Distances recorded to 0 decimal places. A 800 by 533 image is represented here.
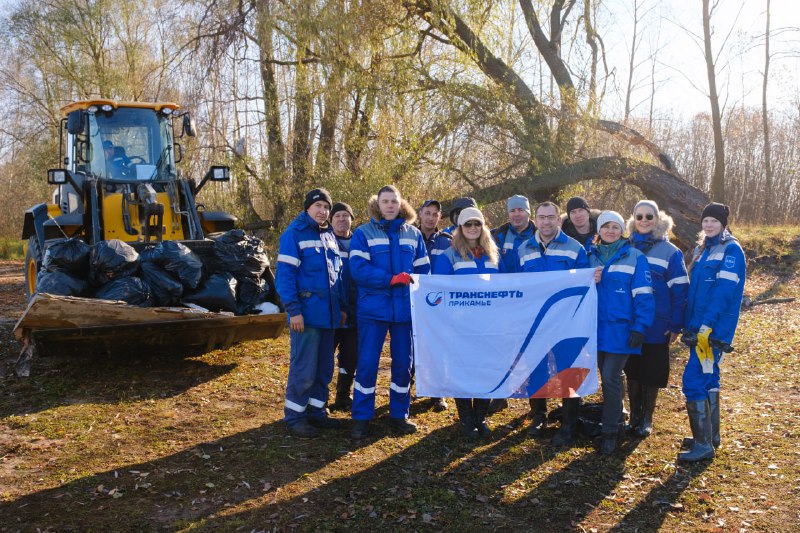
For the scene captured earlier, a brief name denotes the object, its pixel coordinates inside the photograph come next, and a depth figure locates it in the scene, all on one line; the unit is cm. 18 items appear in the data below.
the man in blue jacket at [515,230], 540
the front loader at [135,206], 600
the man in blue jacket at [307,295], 497
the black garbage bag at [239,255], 700
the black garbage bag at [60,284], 600
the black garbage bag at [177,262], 653
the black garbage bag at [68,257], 625
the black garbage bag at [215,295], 652
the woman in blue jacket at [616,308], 468
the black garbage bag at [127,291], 607
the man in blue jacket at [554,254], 504
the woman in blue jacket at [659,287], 491
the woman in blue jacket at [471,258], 502
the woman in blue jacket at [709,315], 458
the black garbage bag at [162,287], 634
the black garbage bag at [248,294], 682
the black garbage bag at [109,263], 628
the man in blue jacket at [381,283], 497
